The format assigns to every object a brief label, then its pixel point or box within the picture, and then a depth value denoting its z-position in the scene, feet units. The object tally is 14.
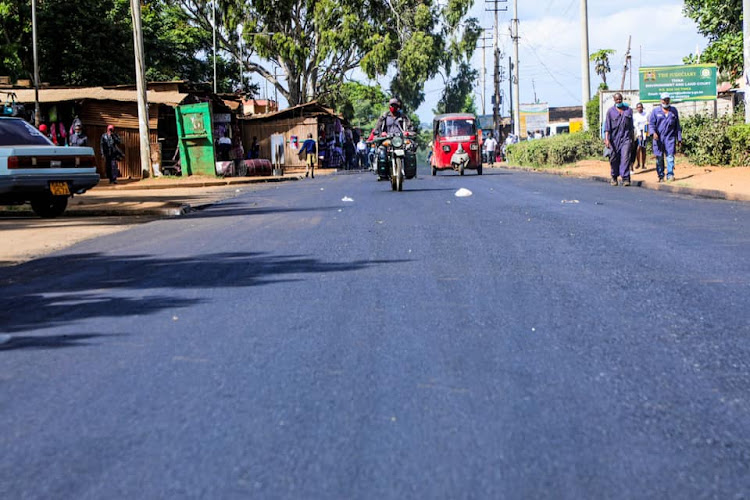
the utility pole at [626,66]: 286.19
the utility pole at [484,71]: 298.35
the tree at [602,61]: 300.79
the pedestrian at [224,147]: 128.57
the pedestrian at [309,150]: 133.08
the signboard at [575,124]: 223.96
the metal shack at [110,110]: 110.22
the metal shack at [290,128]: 163.12
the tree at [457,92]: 294.87
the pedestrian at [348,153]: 183.97
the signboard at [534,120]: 385.25
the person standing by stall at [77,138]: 93.91
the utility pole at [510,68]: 296.55
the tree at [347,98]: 196.32
